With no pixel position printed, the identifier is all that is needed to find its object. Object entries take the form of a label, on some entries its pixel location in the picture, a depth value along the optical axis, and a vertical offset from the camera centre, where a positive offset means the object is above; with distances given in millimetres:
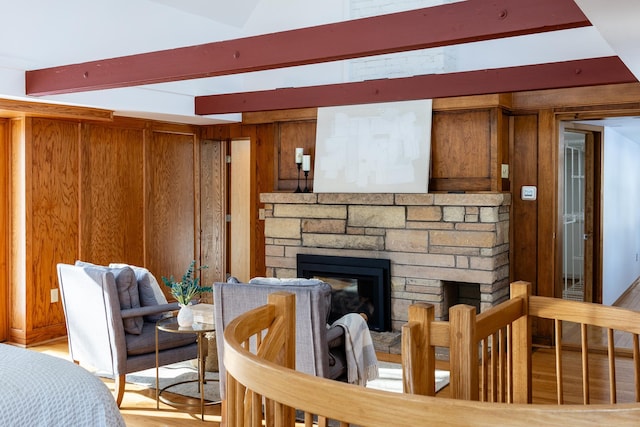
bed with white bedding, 2250 -699
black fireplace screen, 6102 -803
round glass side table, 4141 -847
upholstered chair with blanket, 3586 -640
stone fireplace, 5641 -352
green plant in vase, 4277 -624
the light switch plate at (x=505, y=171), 5812 +233
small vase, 4262 -765
